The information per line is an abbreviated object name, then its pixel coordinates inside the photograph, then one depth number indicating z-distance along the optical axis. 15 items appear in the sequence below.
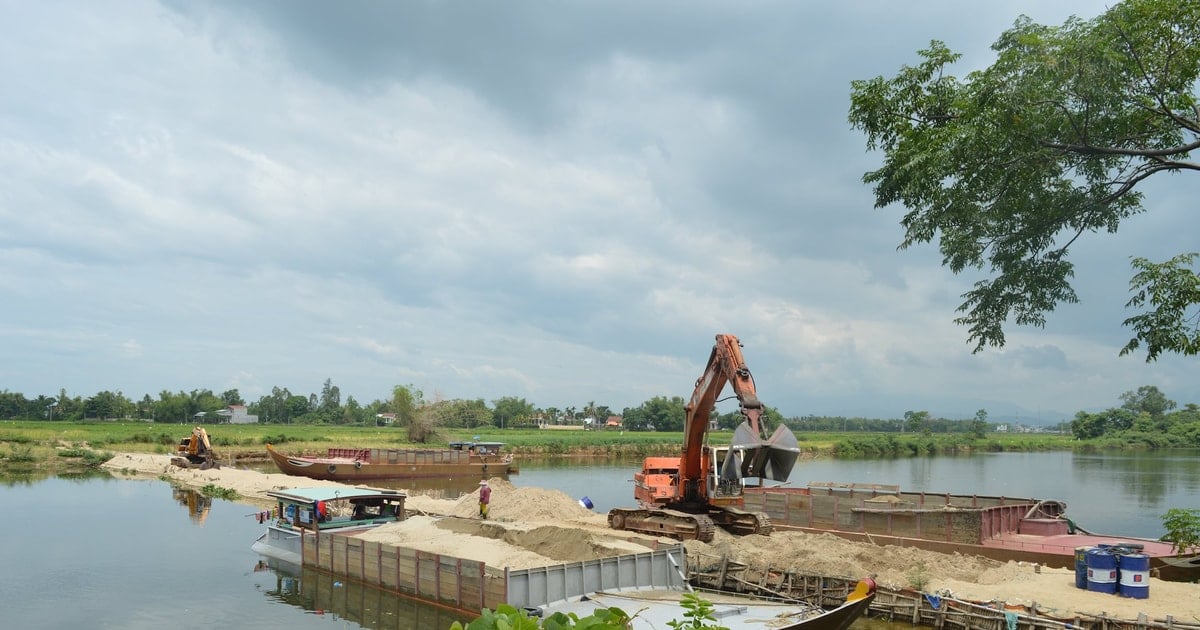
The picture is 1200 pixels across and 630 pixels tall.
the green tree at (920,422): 120.71
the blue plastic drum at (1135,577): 16.94
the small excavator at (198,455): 55.16
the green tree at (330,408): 169.88
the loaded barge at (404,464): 51.34
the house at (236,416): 177.25
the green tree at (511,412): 169.49
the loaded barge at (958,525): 22.06
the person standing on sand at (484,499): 27.56
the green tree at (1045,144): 12.38
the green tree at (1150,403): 157.38
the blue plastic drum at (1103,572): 17.39
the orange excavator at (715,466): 17.47
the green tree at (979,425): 132.62
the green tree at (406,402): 95.56
